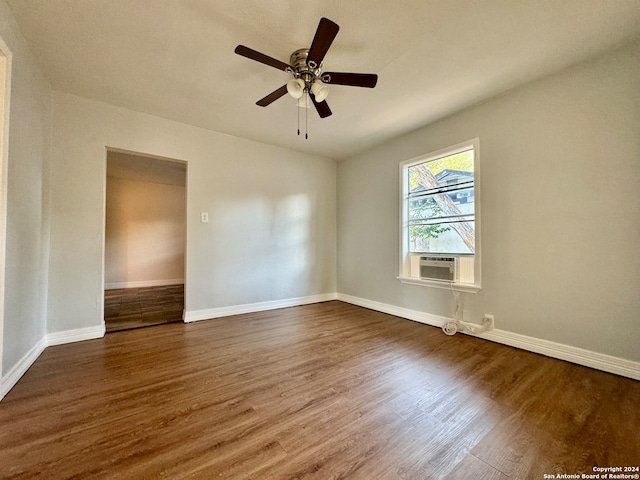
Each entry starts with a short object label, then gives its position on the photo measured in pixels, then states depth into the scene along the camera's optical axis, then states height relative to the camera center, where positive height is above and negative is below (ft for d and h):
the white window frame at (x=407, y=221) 8.93 +0.85
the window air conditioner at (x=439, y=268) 9.57 -1.08
